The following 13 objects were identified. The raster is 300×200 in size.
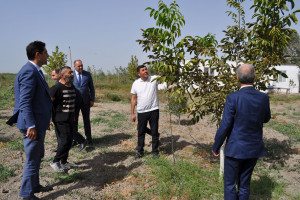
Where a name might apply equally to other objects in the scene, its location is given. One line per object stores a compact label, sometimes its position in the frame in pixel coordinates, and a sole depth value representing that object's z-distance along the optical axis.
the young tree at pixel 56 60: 16.58
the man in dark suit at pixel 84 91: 5.69
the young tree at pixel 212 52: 3.58
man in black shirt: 4.16
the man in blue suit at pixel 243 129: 2.54
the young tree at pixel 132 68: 22.30
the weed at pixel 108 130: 7.52
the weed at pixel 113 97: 18.30
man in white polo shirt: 4.80
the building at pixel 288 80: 29.00
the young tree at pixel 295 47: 45.65
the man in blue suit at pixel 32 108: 3.00
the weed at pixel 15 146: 5.64
